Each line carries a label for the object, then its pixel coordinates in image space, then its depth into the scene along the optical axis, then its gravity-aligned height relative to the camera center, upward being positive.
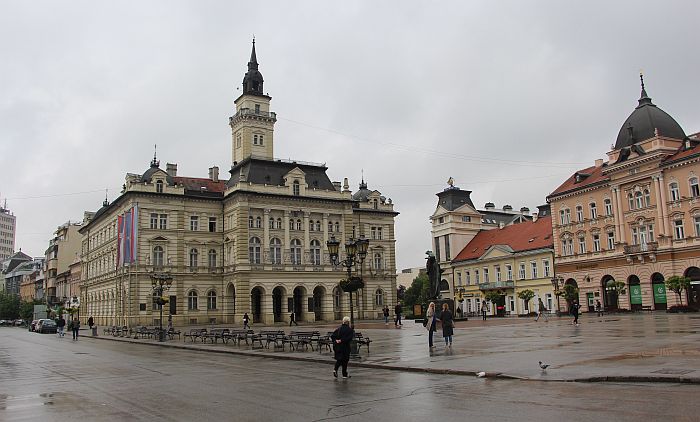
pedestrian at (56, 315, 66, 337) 56.44 -2.02
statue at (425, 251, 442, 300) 35.81 +1.03
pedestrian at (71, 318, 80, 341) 49.71 -2.07
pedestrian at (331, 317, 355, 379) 16.91 -1.45
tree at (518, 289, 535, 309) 67.82 -0.81
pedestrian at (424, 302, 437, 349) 24.56 -1.24
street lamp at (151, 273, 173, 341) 41.54 +1.39
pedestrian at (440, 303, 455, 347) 24.86 -1.40
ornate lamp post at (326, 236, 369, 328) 27.39 +1.89
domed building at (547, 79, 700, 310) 53.81 +6.30
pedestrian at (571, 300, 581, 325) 37.59 -1.65
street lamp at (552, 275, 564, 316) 63.52 +0.37
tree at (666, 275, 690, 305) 50.72 -0.14
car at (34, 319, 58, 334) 67.00 -2.46
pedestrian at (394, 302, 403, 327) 46.31 -1.87
